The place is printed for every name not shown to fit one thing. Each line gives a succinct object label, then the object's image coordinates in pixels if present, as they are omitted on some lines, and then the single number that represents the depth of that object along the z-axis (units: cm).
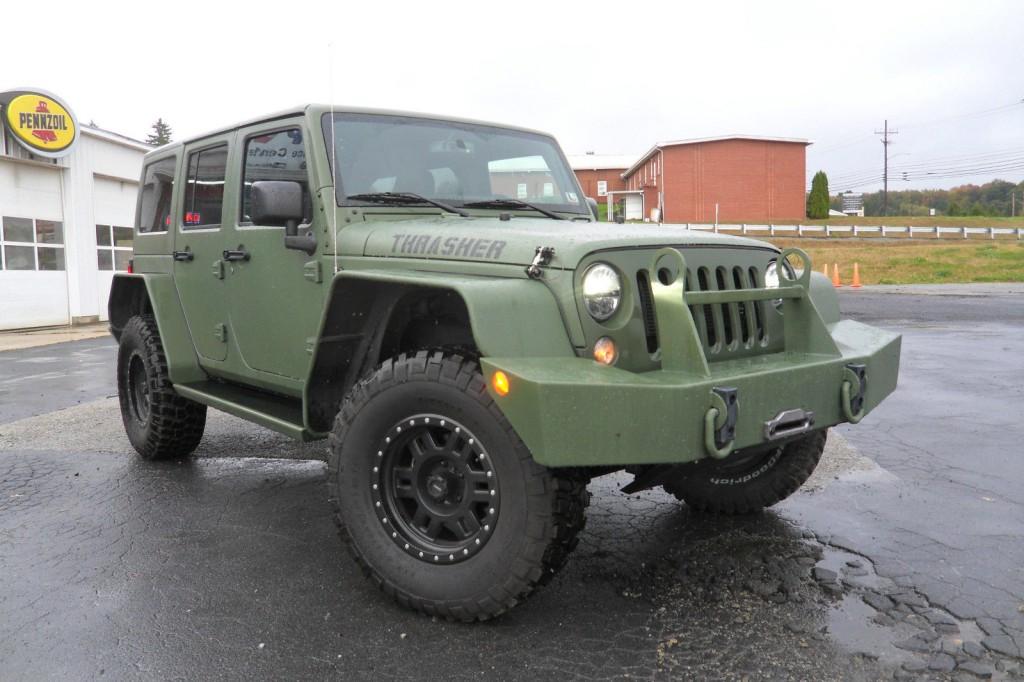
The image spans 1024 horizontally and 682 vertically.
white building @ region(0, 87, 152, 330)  1669
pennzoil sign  1616
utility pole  8012
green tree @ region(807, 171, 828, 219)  5688
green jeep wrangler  276
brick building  5109
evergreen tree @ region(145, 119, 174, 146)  7102
